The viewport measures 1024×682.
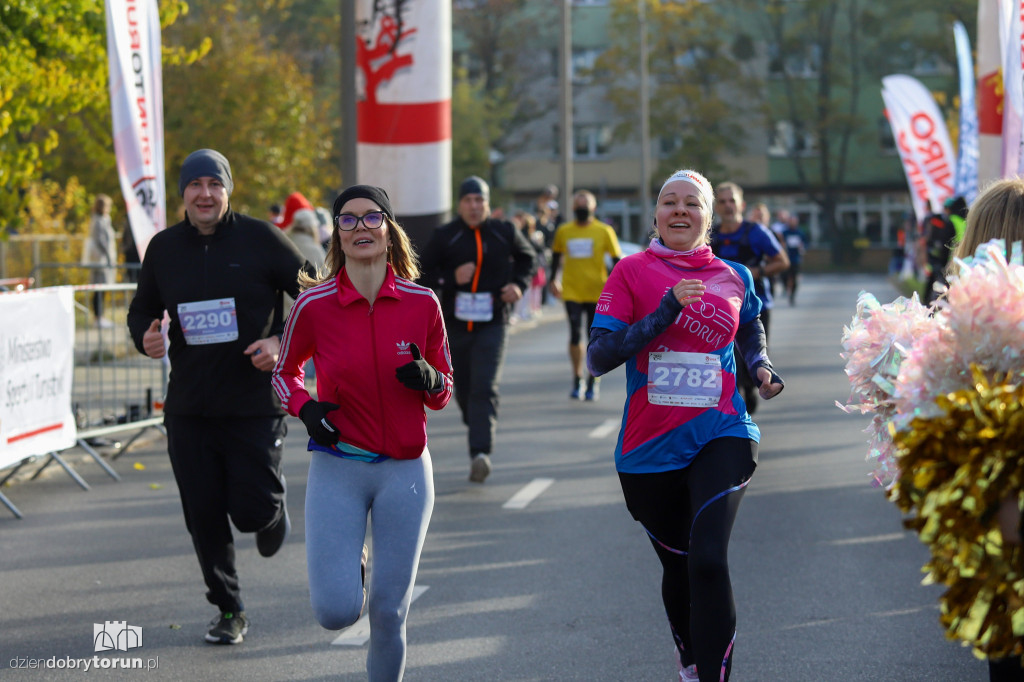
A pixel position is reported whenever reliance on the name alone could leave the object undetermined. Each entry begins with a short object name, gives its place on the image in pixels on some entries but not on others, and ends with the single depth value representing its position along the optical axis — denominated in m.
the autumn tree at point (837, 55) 61.50
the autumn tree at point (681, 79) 61.62
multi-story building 64.56
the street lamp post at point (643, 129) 40.31
